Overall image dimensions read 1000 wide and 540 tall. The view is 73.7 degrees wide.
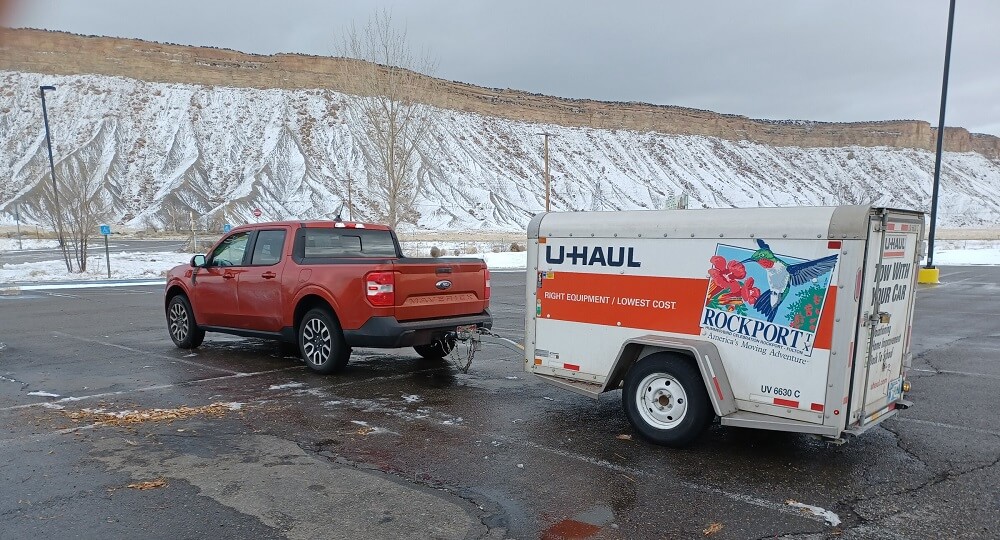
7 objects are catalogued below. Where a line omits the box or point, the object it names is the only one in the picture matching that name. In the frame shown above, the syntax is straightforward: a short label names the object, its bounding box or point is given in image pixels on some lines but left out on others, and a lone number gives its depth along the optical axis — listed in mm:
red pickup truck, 7488
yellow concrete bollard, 21609
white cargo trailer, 4645
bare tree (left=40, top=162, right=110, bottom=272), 23438
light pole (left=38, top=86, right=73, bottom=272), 22166
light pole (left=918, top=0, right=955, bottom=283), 18956
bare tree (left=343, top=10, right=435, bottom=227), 30234
